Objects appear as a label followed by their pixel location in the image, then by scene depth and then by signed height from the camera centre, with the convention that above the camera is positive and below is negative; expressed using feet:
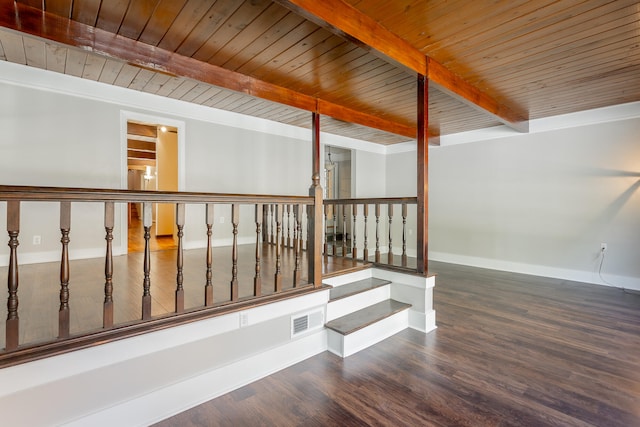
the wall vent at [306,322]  8.43 -3.05
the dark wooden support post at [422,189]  10.52 +0.86
